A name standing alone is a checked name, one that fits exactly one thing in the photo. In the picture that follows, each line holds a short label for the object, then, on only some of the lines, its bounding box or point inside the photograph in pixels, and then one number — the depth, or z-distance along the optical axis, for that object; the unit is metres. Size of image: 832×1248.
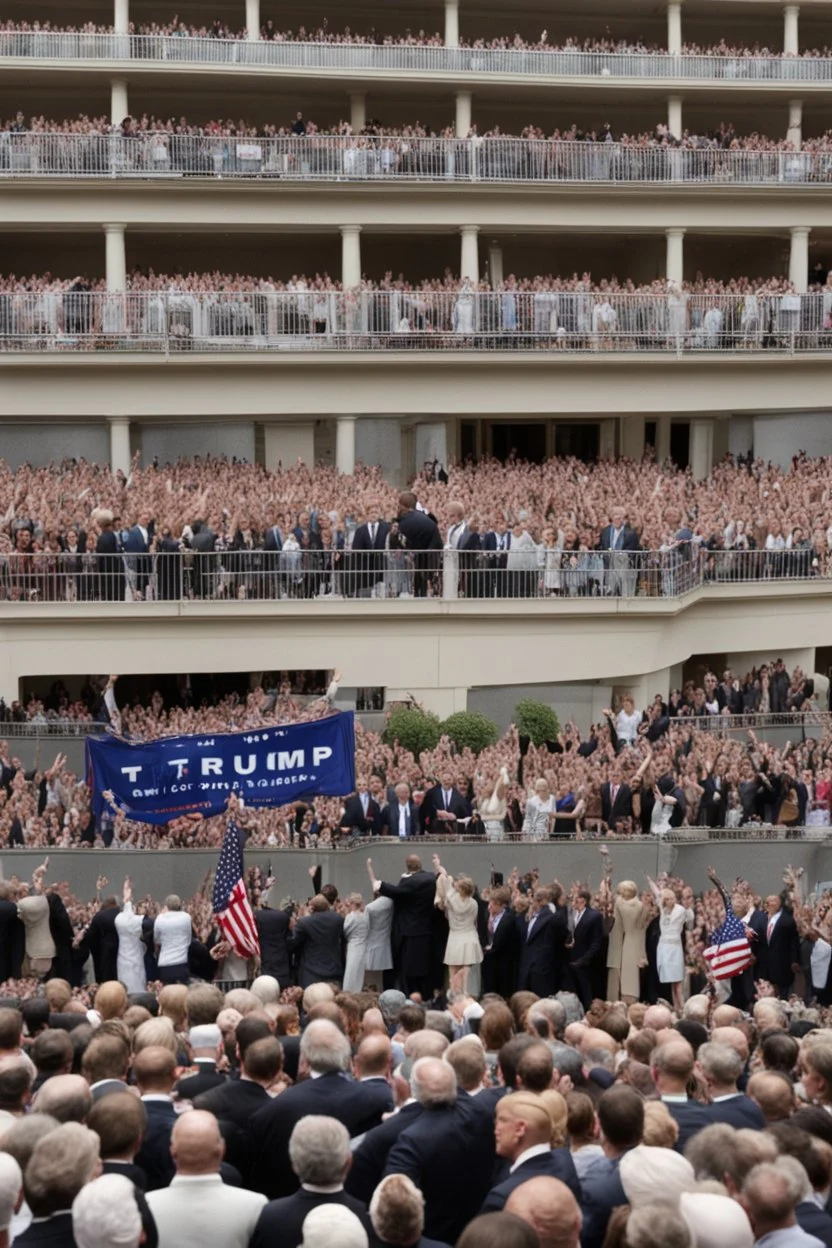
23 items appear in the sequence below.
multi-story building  36.00
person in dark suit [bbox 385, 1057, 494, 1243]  8.77
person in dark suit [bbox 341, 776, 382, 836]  22.50
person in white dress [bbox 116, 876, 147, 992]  17.67
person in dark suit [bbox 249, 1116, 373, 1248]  7.74
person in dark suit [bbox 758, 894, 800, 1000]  18.28
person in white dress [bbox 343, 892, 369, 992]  18.23
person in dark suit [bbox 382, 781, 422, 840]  22.52
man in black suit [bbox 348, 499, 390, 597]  30.17
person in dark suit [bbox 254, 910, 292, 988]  17.86
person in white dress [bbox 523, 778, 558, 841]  22.91
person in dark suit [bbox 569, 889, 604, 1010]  18.33
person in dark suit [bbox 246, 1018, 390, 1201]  9.18
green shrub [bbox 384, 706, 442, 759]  27.45
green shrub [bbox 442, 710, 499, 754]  27.88
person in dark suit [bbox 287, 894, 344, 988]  17.62
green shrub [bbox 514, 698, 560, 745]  28.38
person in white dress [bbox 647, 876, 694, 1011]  18.34
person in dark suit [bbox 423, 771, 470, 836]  22.84
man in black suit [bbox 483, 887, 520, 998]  18.19
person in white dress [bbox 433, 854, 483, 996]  18.47
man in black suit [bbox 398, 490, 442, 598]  29.33
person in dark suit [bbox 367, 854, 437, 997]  18.73
